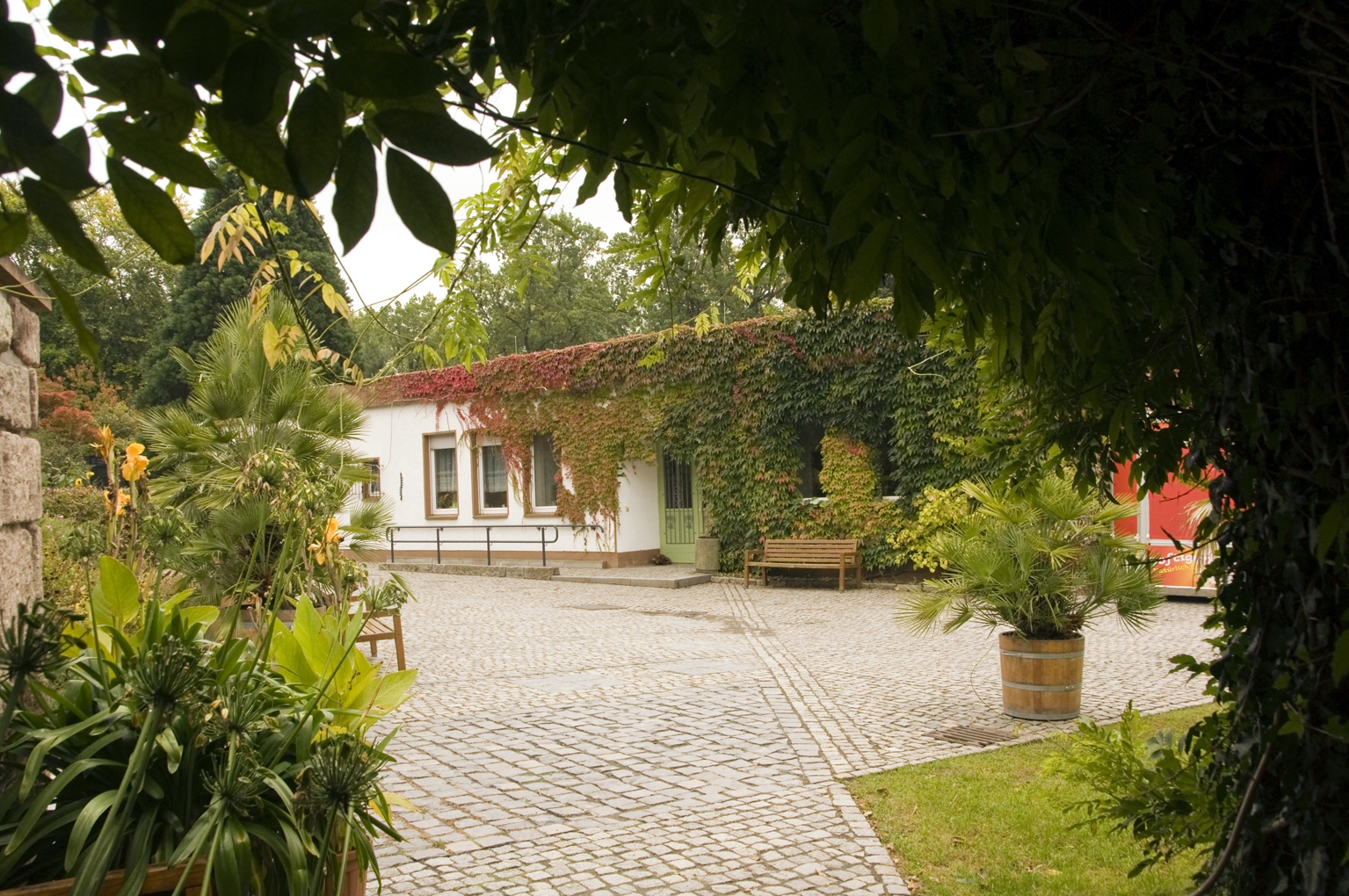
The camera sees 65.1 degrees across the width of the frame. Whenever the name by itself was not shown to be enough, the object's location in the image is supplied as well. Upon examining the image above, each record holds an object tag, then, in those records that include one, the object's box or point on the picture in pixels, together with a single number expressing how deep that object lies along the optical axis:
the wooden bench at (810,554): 16.75
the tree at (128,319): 32.59
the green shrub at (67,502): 14.62
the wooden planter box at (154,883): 2.32
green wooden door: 20.59
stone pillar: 3.61
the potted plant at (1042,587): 6.88
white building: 20.78
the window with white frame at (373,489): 24.48
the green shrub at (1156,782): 2.88
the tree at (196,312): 31.64
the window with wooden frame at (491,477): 22.80
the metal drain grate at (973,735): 6.68
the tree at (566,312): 42.47
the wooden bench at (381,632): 8.90
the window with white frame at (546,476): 22.18
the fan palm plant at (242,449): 8.47
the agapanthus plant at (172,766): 2.39
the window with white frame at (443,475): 23.58
